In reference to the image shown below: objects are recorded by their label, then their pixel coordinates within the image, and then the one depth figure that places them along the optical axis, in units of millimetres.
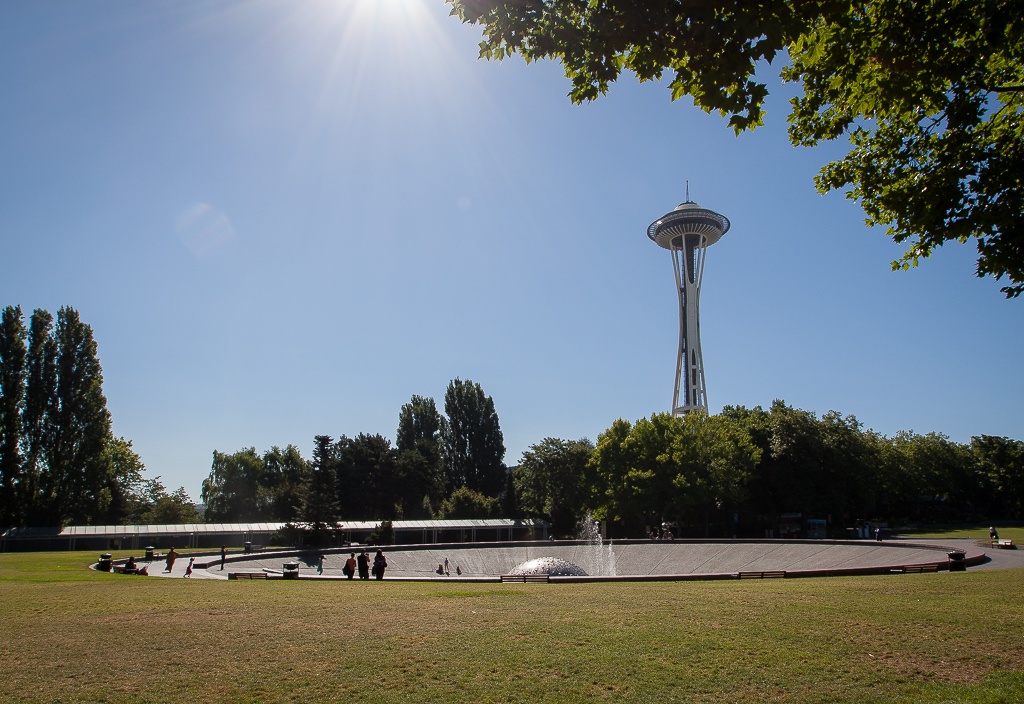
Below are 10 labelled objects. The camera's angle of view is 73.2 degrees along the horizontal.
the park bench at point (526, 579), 21203
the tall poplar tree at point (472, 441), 70125
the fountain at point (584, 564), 27766
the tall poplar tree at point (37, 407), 45625
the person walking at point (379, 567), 22344
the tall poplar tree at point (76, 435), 46875
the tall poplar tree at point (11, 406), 45000
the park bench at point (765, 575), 20781
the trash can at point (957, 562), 19922
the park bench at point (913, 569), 20172
